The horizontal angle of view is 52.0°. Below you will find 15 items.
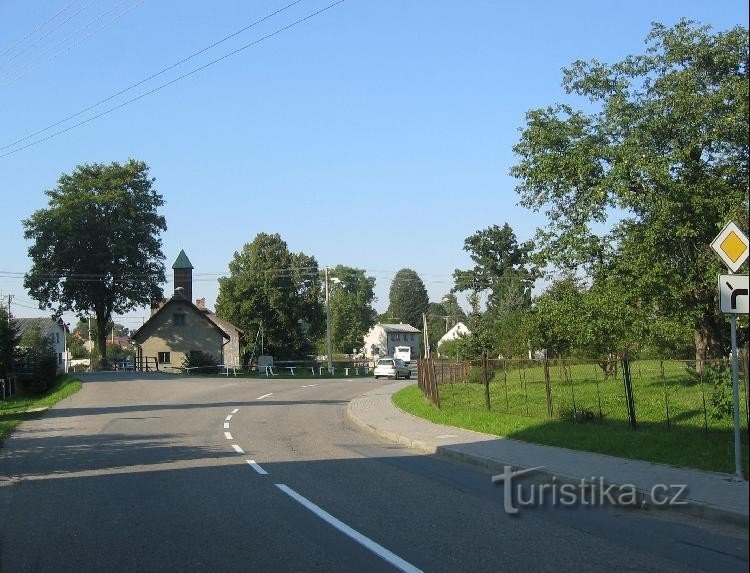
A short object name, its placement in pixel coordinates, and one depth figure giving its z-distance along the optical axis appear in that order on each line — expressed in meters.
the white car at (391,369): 55.81
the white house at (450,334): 98.75
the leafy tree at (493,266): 80.50
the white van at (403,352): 89.69
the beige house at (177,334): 71.25
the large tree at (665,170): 22.97
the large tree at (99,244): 65.56
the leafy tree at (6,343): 44.78
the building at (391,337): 128.62
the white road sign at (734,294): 9.91
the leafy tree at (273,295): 77.50
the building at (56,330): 95.06
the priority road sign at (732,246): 9.96
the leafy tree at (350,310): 128.75
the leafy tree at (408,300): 159.00
